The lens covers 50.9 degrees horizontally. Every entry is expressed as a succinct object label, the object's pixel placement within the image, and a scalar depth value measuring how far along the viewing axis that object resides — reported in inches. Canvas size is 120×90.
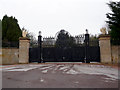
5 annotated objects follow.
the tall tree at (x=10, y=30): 901.2
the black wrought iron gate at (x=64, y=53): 505.0
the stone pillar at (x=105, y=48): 474.3
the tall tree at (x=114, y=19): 454.0
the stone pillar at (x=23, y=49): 511.5
